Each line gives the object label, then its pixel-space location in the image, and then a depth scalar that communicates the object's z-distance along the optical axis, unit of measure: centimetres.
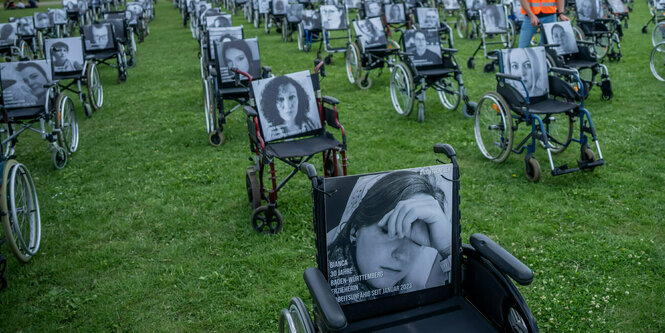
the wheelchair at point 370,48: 908
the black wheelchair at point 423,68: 728
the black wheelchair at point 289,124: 473
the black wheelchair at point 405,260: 252
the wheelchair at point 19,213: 389
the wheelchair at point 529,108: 524
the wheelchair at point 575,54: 750
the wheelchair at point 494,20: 1098
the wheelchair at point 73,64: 866
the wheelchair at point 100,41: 1069
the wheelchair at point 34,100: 644
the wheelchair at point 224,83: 688
